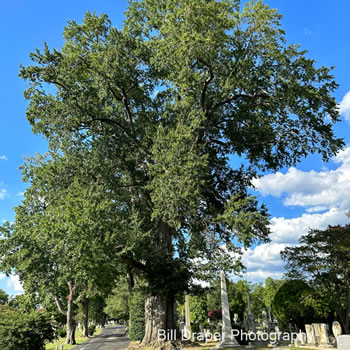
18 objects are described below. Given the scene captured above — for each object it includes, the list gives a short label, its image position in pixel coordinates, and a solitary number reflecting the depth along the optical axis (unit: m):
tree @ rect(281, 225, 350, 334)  17.72
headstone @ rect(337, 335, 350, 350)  12.61
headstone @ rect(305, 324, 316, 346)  16.62
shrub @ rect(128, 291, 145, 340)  25.16
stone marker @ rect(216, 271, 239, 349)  18.80
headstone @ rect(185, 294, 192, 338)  23.22
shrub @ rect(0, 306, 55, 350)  14.67
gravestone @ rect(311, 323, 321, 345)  16.45
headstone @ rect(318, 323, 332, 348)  15.87
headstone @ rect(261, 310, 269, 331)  34.88
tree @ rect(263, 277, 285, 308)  49.42
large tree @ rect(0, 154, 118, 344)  13.98
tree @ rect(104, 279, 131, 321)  46.72
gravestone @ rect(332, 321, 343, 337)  15.87
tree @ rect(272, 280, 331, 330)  18.67
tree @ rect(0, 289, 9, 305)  71.06
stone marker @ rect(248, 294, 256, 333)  25.99
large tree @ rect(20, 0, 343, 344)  15.21
